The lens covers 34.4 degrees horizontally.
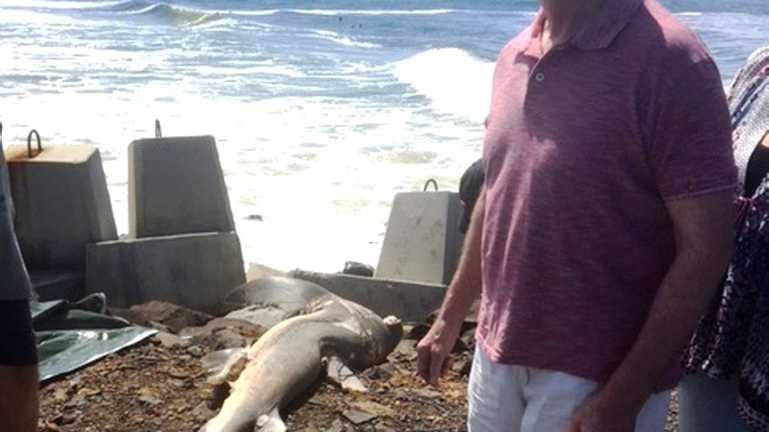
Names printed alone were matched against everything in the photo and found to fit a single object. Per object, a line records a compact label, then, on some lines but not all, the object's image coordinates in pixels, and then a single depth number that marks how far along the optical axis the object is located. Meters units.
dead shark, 5.30
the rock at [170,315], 7.41
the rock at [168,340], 6.54
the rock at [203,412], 5.50
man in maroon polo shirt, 2.44
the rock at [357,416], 5.37
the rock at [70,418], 5.38
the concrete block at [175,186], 8.27
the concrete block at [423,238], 8.39
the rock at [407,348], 7.08
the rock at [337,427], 5.30
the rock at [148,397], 5.61
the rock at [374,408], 5.48
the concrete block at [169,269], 7.98
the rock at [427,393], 5.84
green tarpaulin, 6.08
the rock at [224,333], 6.65
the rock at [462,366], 6.38
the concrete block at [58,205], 7.74
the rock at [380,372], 6.46
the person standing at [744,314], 2.81
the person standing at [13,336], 2.36
